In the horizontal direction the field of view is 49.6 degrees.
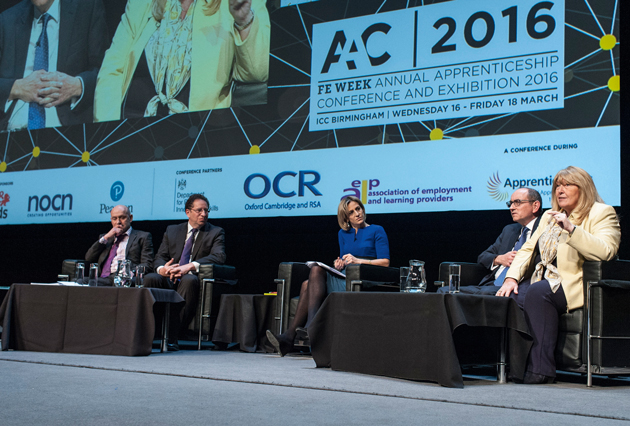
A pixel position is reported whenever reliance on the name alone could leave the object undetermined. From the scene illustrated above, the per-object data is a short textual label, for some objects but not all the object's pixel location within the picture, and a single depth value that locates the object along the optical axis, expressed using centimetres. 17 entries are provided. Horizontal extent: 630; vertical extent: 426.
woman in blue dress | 415
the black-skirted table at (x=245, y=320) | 473
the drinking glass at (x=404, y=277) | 331
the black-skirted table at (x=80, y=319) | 395
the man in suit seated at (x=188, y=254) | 474
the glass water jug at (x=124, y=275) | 425
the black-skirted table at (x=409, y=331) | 287
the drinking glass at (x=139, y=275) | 427
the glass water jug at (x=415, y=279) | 326
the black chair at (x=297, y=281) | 411
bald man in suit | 502
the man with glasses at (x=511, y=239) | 393
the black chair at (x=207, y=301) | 474
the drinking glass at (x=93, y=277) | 425
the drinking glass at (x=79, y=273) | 441
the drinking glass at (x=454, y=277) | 328
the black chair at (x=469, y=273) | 412
